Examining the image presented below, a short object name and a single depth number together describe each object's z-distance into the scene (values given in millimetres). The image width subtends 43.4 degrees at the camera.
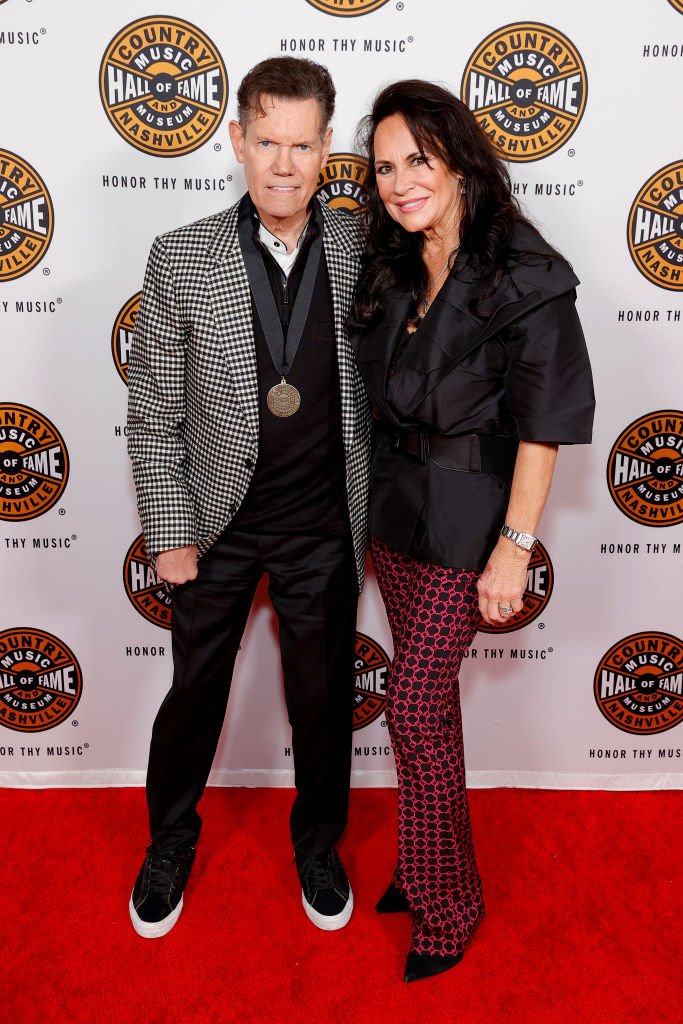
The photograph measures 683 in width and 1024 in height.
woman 1680
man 1855
